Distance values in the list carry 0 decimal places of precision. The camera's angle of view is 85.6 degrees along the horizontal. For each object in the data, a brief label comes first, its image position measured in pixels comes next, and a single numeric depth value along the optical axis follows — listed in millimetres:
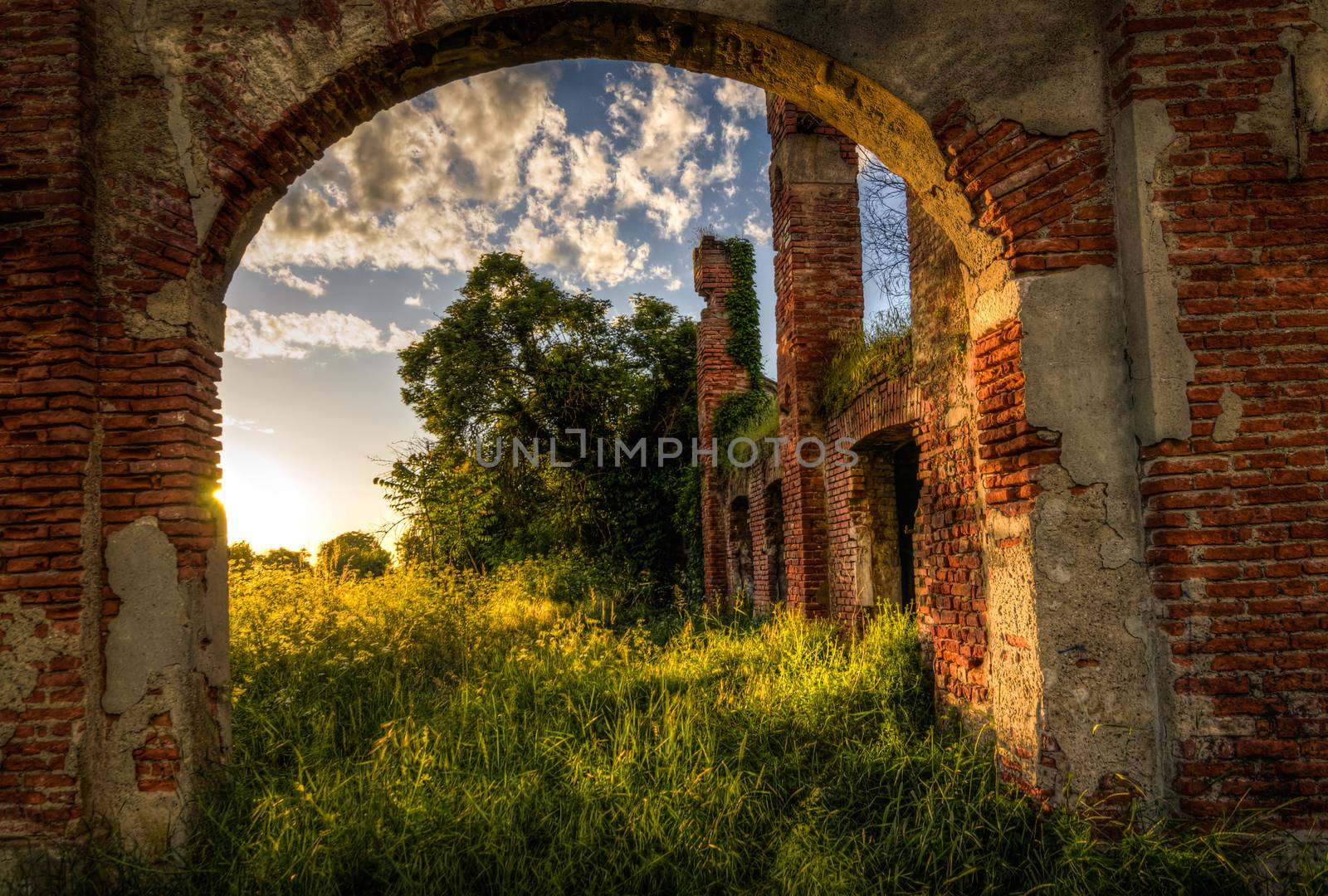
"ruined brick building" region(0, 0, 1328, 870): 3115
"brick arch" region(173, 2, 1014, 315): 3695
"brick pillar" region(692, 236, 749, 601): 12961
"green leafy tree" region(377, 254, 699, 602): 15773
